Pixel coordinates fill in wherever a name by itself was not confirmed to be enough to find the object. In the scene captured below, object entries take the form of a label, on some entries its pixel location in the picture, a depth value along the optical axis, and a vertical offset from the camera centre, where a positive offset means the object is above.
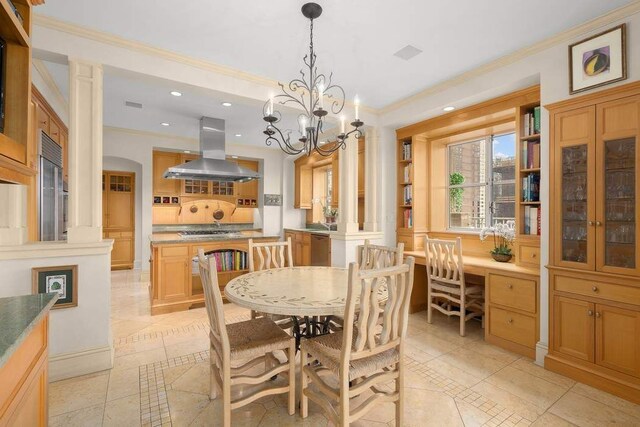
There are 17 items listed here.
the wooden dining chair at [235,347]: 1.67 -0.79
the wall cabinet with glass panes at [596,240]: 2.10 -0.20
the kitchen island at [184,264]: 3.79 -0.68
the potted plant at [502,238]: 3.20 -0.28
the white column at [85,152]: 2.41 +0.47
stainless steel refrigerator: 3.20 +0.23
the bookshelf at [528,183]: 2.85 +0.28
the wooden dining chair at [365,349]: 1.54 -0.77
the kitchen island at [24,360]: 0.96 -0.55
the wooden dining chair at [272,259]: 2.65 -0.46
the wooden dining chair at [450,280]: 3.17 -0.72
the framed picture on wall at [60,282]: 2.27 -0.52
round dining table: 1.73 -0.52
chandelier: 2.11 +1.35
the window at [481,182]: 3.62 +0.38
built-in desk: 2.68 -0.83
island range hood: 4.54 +0.78
